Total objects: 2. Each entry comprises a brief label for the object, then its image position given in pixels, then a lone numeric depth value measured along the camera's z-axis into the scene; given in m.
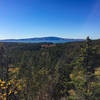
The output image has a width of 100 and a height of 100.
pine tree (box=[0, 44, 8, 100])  9.94
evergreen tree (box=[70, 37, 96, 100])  8.54
